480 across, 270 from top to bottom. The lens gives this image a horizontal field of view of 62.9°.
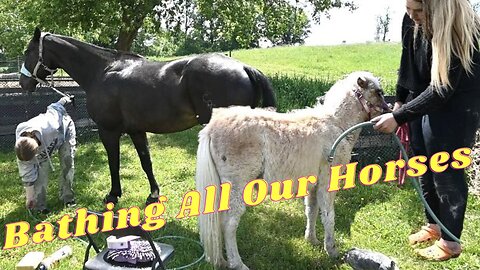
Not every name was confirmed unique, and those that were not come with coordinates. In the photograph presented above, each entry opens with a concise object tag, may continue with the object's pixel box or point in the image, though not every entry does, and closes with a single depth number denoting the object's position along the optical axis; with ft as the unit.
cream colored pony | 10.32
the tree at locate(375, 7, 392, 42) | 281.21
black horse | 13.56
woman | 8.17
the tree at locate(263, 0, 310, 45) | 48.67
